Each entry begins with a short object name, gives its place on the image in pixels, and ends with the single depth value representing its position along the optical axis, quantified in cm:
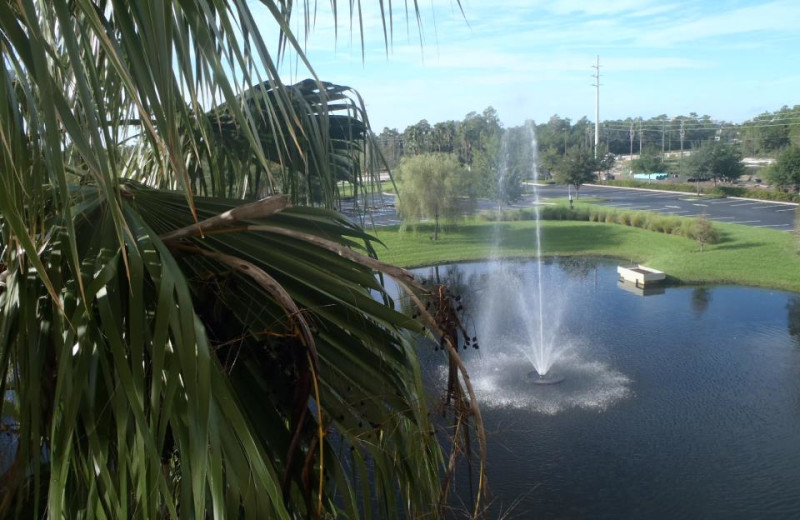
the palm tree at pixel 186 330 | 87
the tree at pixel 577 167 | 4034
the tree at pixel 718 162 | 4238
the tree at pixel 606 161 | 5067
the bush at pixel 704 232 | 2512
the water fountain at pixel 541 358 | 1253
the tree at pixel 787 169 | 3625
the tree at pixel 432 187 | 2880
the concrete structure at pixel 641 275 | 1984
